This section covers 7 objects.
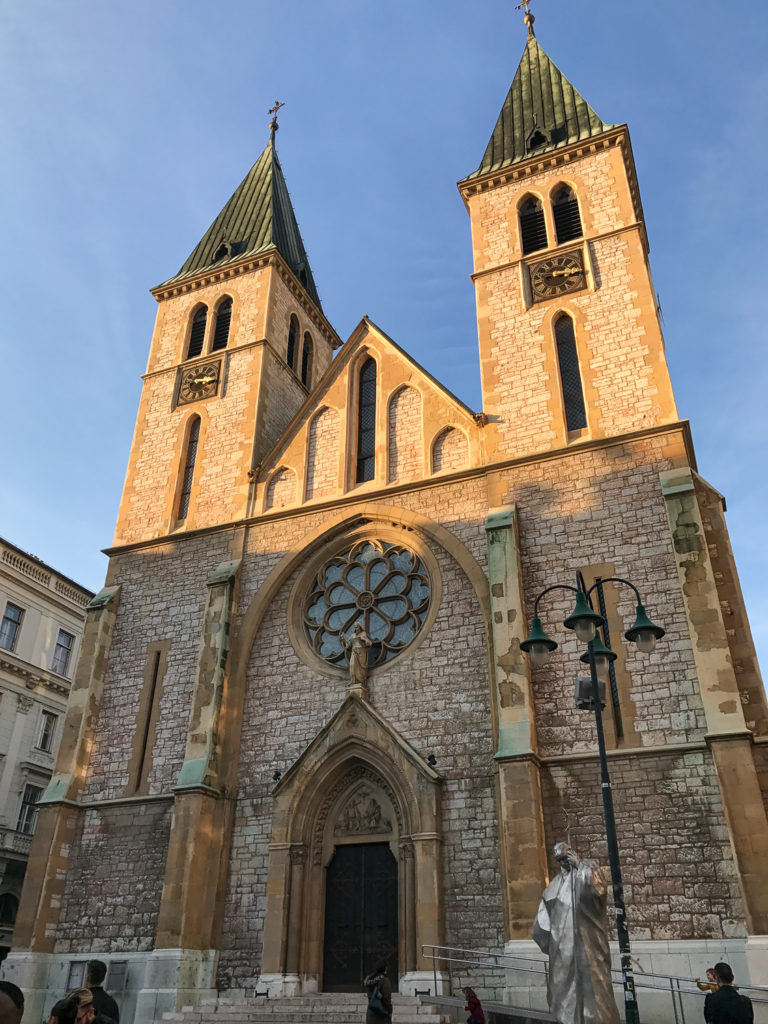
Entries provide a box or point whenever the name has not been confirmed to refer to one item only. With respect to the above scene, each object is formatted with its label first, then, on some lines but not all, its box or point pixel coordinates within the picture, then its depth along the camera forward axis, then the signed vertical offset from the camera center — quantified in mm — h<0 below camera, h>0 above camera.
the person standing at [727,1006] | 7121 -128
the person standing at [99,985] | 6000 +8
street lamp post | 8234 +3414
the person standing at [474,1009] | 10727 -241
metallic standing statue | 6422 +309
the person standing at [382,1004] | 8492 -148
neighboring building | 24562 +8550
